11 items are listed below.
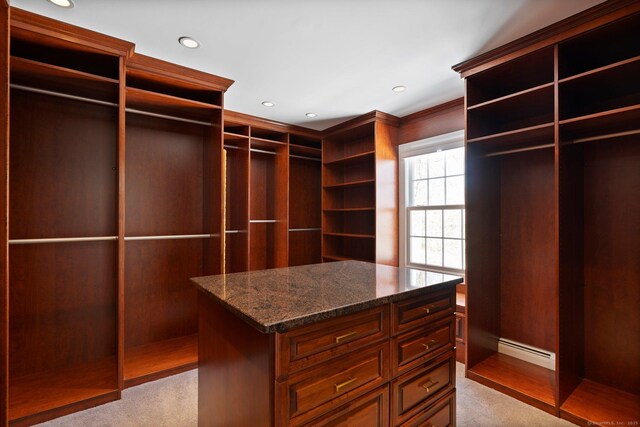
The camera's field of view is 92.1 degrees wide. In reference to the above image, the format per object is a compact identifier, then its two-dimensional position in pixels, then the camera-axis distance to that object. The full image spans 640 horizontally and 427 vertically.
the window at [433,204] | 3.46
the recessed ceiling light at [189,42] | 2.30
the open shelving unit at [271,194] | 3.93
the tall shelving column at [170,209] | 2.91
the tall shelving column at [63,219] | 2.26
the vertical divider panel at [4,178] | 1.09
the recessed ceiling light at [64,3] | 1.89
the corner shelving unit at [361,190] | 3.88
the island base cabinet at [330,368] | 1.11
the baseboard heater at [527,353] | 2.66
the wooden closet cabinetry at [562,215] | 2.13
